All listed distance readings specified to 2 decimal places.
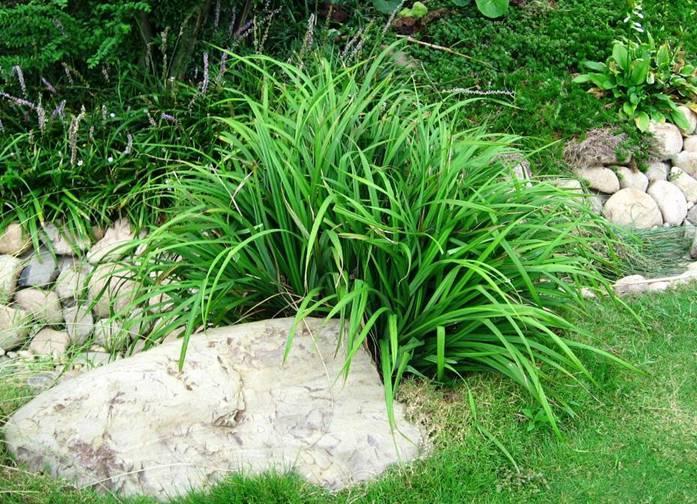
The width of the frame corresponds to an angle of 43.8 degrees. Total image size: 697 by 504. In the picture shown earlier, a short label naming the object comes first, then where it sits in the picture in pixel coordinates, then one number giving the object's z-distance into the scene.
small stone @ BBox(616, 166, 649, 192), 6.11
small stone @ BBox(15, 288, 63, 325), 5.18
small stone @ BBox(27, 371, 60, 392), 4.00
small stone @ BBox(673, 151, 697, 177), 6.41
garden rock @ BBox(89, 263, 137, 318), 4.87
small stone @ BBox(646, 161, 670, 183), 6.27
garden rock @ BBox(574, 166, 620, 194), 6.00
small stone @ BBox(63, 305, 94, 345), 5.08
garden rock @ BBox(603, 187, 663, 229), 5.87
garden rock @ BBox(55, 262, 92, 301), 5.22
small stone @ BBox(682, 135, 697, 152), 6.52
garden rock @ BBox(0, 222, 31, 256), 5.29
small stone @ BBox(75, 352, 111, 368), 4.78
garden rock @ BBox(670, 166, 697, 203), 6.29
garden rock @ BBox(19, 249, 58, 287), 5.30
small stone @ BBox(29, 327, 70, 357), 5.00
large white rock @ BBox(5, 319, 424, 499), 3.32
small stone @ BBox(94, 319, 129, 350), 4.50
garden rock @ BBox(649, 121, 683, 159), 6.26
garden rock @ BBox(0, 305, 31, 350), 4.69
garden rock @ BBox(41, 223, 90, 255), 5.26
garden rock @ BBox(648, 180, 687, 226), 6.06
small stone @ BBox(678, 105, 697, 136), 6.56
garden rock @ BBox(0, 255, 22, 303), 5.15
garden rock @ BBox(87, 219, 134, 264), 5.21
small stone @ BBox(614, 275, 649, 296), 4.80
